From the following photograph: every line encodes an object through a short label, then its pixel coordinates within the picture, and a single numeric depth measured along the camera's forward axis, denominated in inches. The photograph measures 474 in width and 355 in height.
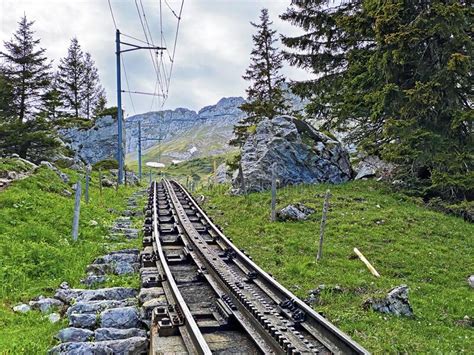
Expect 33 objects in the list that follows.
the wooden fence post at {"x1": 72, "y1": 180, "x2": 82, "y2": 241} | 415.9
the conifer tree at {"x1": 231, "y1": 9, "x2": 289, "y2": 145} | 1069.1
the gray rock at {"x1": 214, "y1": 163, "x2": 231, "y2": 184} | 1242.1
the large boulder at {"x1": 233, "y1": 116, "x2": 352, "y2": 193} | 768.3
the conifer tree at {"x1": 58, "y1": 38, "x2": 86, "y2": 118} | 1932.8
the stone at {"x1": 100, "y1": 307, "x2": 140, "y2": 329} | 213.3
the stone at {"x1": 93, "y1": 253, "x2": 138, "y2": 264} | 342.0
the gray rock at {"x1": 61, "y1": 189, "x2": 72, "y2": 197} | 666.8
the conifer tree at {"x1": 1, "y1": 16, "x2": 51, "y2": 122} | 999.0
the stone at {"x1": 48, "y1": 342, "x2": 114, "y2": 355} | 181.8
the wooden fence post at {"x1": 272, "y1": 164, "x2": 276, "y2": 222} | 530.8
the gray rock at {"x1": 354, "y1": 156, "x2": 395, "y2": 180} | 751.7
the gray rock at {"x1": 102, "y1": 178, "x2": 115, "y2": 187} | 1050.8
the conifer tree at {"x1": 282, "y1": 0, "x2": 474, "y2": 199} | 559.2
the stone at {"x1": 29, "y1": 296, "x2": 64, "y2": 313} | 249.1
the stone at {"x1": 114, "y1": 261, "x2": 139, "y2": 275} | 315.6
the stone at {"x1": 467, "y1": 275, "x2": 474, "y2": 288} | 340.2
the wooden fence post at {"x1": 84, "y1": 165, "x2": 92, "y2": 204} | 630.5
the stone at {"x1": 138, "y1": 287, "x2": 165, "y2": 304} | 245.5
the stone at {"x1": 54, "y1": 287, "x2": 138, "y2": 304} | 254.1
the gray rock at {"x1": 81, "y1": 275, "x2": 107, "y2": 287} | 294.0
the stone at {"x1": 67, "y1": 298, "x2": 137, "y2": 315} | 226.4
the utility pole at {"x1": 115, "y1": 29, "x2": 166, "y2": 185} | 1216.8
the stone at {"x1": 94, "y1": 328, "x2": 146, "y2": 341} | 199.3
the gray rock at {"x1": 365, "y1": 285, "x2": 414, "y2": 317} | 267.3
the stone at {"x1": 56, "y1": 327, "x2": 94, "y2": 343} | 198.4
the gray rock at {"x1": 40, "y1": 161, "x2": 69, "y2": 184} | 786.8
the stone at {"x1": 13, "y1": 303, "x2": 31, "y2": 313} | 248.4
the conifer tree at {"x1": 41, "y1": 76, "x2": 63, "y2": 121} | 1047.6
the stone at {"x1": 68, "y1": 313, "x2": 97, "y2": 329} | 212.5
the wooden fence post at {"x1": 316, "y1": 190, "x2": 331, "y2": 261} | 385.1
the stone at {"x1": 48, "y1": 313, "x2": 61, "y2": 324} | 230.5
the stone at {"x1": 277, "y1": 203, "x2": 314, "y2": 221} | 539.5
